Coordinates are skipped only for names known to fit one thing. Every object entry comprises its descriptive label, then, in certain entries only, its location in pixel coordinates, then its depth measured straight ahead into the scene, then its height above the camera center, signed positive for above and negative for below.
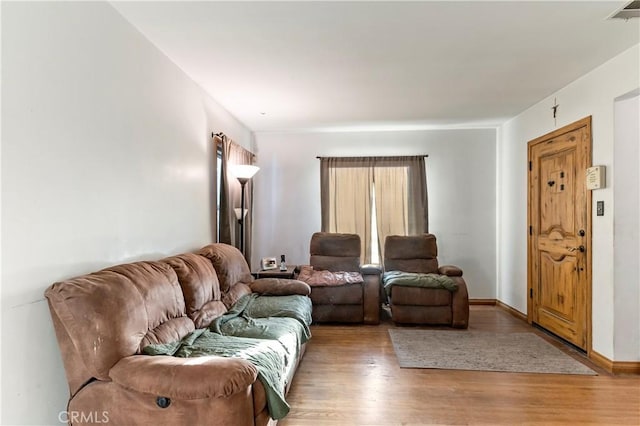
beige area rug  2.86 -1.30
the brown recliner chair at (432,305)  3.86 -1.07
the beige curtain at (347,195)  5.01 +0.21
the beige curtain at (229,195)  3.69 +0.17
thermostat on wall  2.86 +0.26
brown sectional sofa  1.42 -0.67
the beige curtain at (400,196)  4.92 +0.19
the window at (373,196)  4.94 +0.19
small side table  4.10 -0.75
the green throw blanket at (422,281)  3.89 -0.82
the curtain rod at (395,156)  5.00 +0.76
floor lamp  3.77 +0.35
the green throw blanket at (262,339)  1.70 -0.79
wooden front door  3.10 -0.26
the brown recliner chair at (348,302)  3.99 -1.06
